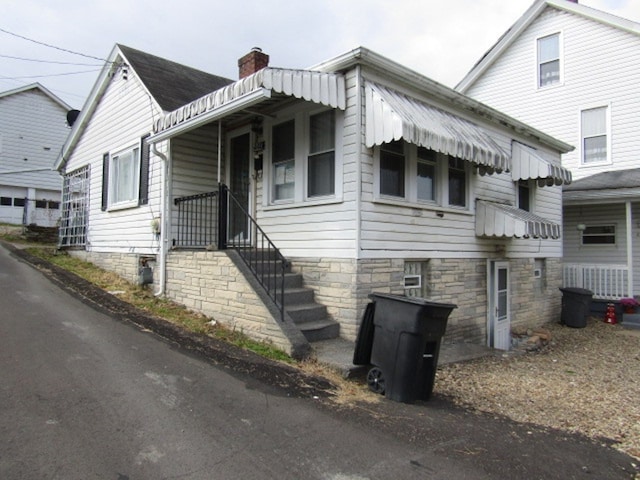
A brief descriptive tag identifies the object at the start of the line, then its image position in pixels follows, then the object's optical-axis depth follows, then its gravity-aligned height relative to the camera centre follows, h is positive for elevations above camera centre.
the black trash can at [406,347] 4.91 -0.96
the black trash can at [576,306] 11.62 -1.11
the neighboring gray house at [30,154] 22.05 +5.09
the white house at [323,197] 6.64 +1.14
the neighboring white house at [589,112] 12.83 +4.94
